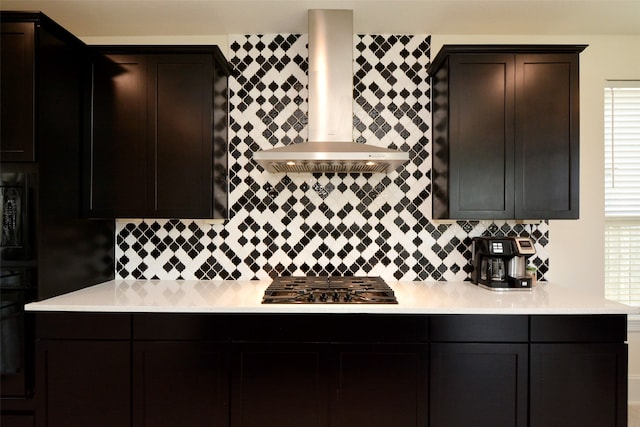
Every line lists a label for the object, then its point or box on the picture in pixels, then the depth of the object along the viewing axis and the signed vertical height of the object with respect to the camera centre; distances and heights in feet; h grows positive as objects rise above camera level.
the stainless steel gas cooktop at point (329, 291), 6.71 -1.49
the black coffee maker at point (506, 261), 7.70 -1.01
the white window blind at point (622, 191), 9.18 +0.53
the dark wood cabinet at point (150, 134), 7.73 +1.54
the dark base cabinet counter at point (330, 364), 6.38 -2.57
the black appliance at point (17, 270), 6.57 -1.05
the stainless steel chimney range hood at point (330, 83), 7.61 +2.57
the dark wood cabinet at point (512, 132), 7.57 +1.60
